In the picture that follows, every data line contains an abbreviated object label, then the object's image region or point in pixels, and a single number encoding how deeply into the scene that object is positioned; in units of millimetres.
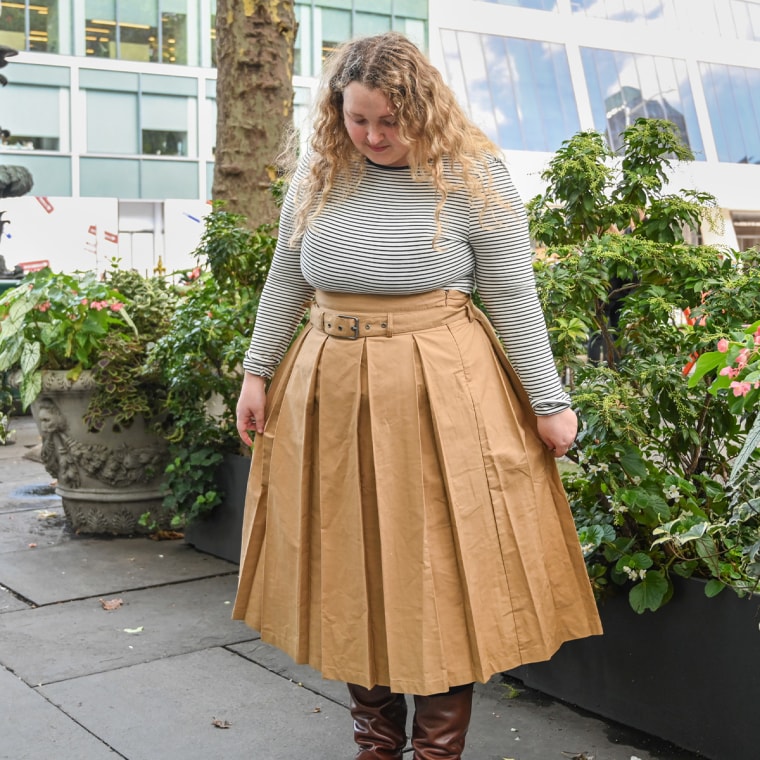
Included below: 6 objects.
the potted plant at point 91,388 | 5375
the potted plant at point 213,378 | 4672
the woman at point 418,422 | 2459
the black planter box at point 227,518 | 4945
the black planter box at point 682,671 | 2717
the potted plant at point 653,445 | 2773
